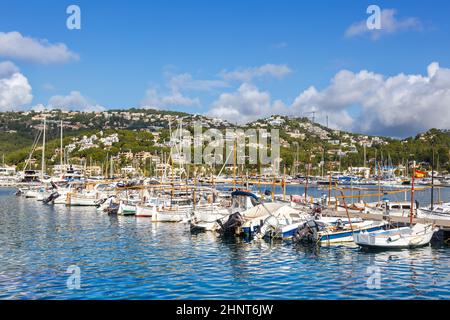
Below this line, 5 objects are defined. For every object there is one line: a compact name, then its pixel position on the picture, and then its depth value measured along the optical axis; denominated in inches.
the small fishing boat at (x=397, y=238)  1221.1
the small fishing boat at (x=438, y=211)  1653.5
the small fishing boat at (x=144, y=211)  2134.7
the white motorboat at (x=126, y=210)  2237.9
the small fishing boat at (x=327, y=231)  1310.3
